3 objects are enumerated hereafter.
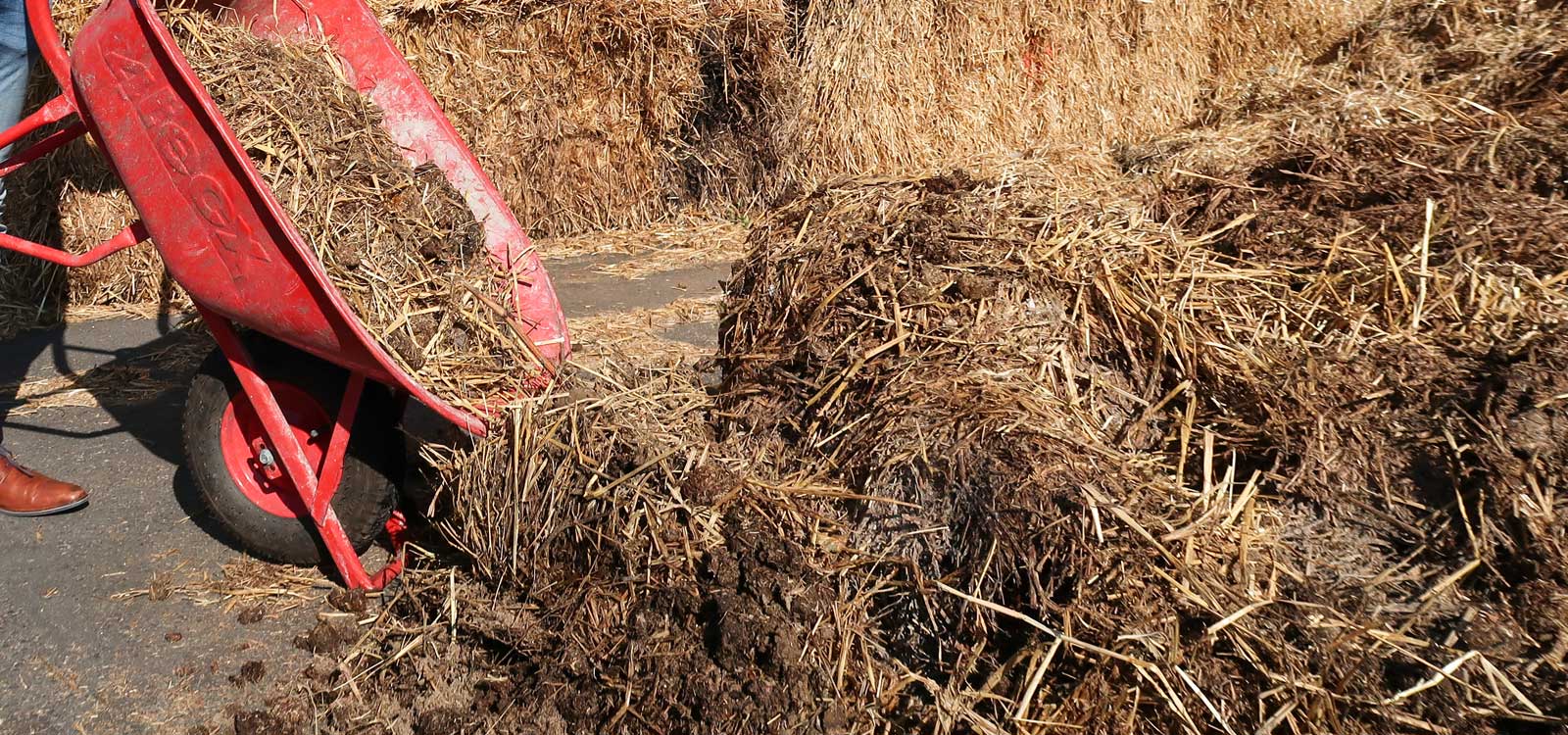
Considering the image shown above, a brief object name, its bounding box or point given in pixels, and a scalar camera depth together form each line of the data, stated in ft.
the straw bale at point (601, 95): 20.89
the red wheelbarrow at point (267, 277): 8.63
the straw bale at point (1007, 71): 22.25
